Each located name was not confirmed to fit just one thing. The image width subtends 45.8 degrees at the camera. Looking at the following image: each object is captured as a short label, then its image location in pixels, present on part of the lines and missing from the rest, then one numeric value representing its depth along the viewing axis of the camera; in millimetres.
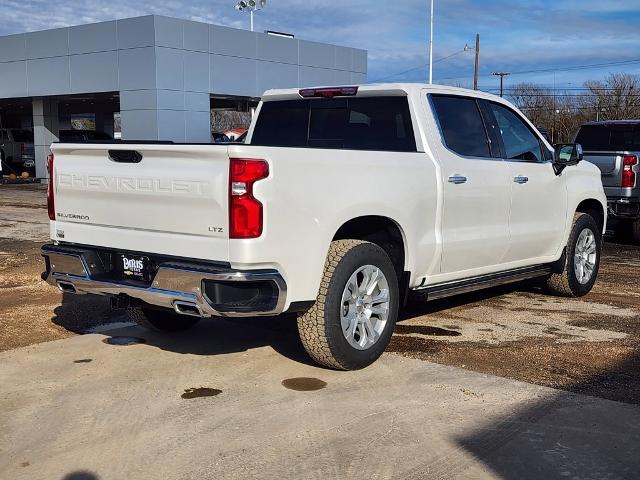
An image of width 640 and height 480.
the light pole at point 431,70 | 35250
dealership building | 21234
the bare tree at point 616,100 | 57844
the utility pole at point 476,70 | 51062
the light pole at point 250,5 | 27547
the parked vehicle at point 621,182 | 11562
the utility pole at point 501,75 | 71688
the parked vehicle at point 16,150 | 33562
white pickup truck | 4660
